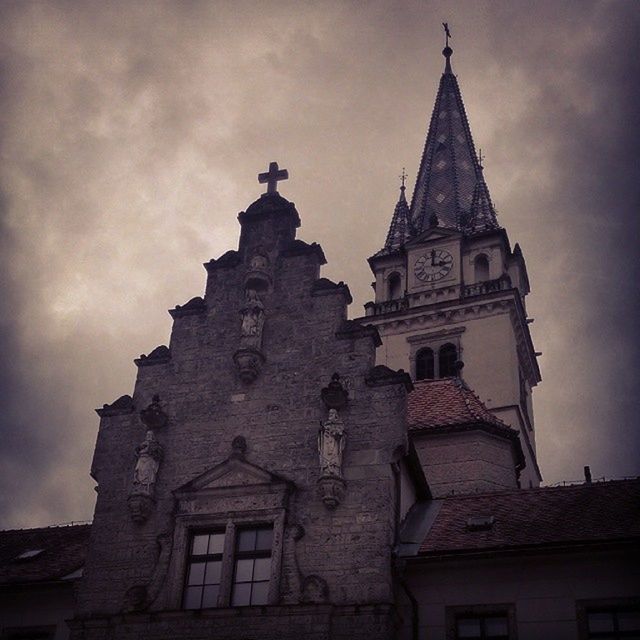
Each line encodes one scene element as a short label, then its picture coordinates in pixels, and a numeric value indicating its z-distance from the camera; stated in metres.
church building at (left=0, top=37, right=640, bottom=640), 19.19
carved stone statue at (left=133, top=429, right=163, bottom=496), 22.02
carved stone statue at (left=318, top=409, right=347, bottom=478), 20.77
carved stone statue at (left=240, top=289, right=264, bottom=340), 23.83
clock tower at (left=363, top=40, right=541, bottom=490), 47.03
